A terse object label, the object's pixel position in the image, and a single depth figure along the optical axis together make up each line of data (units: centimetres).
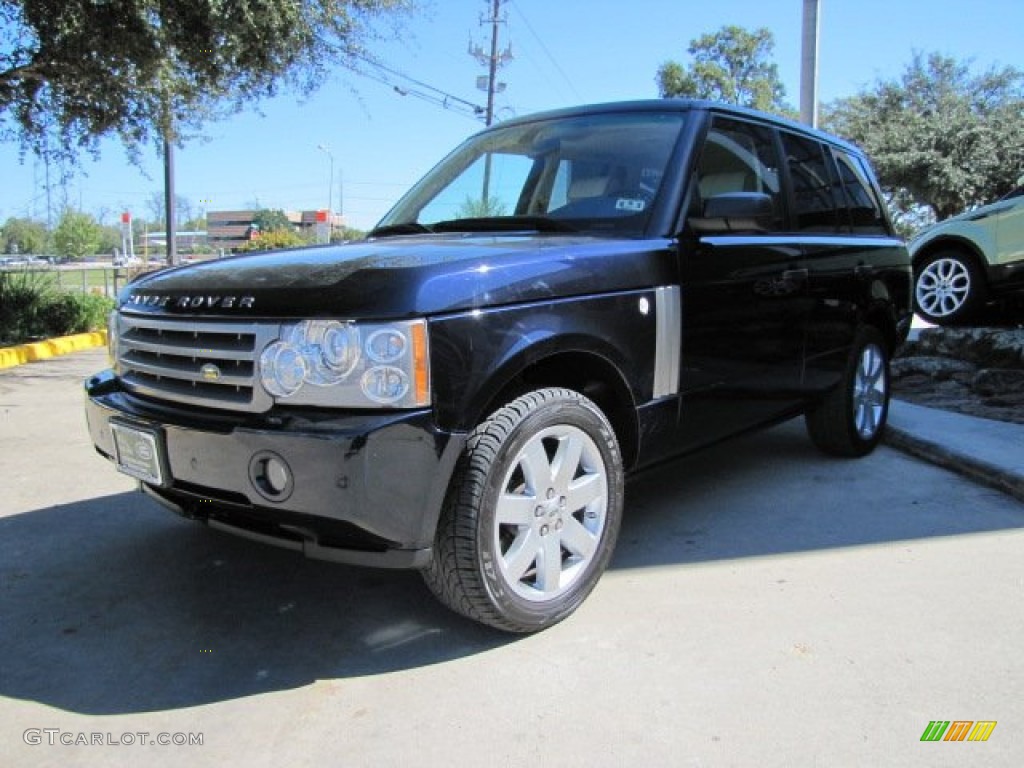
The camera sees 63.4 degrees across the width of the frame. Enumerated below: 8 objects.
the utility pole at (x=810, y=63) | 1135
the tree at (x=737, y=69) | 4203
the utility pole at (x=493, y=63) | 3475
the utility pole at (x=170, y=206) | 1493
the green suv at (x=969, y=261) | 772
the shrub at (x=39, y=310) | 1109
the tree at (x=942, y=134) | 2347
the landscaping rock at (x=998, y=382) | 682
